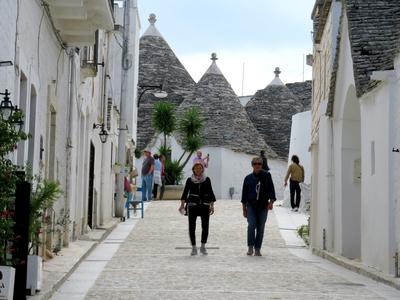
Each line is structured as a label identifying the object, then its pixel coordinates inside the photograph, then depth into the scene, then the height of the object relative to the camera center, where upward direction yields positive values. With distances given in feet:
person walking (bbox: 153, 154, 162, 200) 117.39 +3.27
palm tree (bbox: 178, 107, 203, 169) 138.21 +10.30
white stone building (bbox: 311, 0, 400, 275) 43.73 +3.77
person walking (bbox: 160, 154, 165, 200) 120.06 +2.52
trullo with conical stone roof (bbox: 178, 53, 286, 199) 151.12 +10.51
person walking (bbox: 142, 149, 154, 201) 110.93 +3.03
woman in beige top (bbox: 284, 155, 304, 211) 97.76 +2.74
